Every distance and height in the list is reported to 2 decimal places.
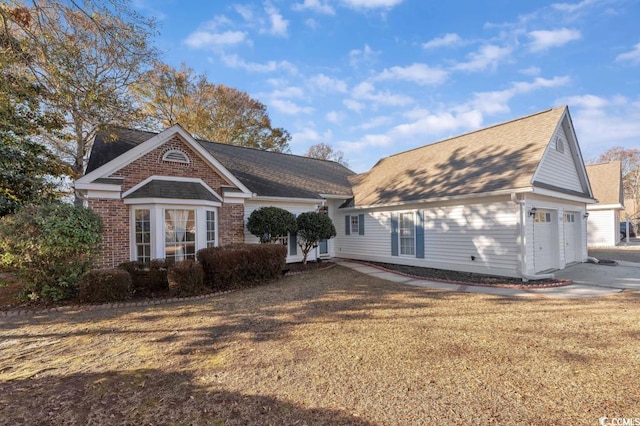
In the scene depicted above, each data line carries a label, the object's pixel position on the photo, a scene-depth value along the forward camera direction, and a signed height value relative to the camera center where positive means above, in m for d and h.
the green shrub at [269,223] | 11.46 -0.01
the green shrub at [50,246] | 6.49 -0.44
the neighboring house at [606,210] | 21.00 +0.58
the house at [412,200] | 9.37 +0.78
